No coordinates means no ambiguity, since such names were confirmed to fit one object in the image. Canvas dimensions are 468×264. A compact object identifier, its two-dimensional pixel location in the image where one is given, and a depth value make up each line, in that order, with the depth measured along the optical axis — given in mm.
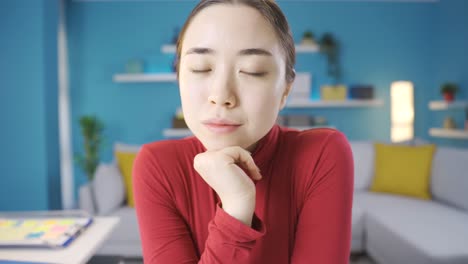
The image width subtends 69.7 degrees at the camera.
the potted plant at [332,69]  4781
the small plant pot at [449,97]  4247
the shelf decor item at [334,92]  4773
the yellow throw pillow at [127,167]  2854
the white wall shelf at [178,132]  4602
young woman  540
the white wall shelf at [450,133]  3845
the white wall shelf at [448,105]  3947
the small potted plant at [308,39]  4703
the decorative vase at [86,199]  2686
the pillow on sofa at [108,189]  2686
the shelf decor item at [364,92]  4766
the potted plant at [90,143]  4461
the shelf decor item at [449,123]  4312
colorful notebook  1172
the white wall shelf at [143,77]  4637
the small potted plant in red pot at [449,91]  4223
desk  1093
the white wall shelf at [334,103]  4738
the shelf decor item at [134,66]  4691
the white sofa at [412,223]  1974
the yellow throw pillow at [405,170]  2998
